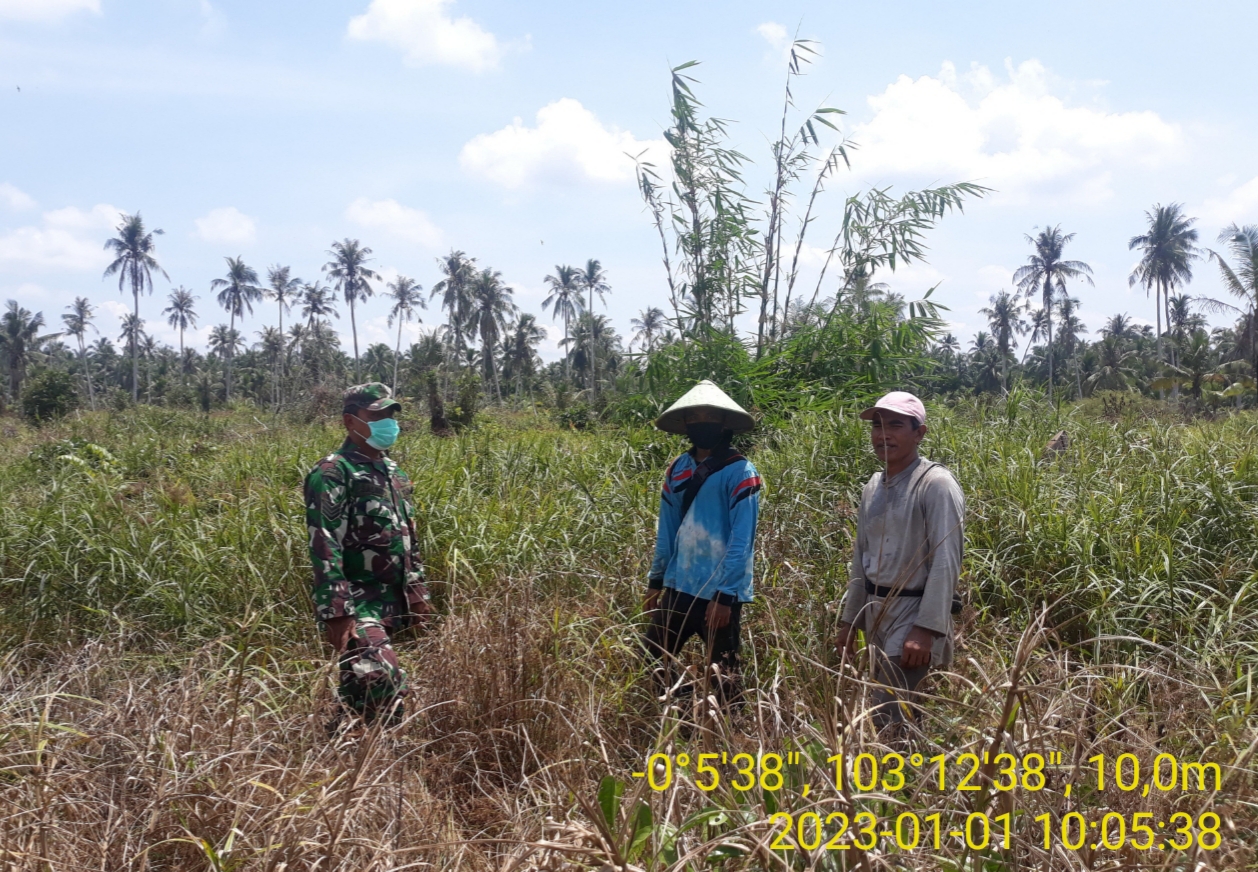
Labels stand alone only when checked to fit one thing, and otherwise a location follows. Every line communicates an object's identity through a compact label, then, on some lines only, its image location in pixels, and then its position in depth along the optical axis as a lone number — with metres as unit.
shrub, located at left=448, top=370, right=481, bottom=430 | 13.86
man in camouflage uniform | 2.90
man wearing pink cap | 2.48
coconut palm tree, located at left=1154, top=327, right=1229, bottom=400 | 27.59
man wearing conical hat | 3.01
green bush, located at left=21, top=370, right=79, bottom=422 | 20.36
